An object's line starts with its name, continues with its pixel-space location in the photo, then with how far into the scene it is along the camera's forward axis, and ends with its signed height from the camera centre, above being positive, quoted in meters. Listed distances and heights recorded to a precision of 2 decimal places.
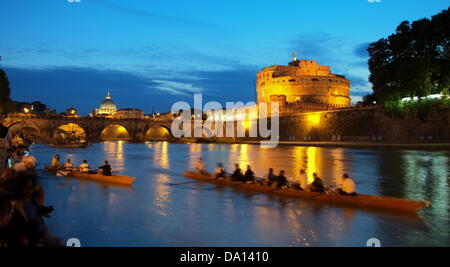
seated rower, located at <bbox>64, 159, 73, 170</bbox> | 21.49 -1.71
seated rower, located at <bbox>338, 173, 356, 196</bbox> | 12.98 -1.82
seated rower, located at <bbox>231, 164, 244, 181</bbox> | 17.10 -1.83
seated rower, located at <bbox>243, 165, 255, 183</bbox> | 16.66 -1.84
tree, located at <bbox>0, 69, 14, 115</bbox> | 44.22 +5.57
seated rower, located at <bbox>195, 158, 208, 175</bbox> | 20.26 -1.75
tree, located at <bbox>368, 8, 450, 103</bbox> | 37.47 +8.90
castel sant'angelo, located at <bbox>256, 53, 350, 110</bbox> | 96.12 +14.16
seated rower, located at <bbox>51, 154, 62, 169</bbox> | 22.41 -1.65
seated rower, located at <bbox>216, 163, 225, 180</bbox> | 18.32 -1.82
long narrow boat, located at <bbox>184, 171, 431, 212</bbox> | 11.76 -2.25
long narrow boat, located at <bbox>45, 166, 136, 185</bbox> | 18.36 -2.12
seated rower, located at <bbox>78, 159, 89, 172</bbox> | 20.31 -1.68
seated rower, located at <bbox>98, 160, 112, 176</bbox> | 18.61 -1.68
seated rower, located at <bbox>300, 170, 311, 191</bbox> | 14.35 -1.82
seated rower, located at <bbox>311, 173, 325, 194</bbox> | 13.80 -1.88
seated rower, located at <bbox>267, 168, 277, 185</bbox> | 15.57 -1.78
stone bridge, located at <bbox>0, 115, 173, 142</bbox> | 73.57 +3.35
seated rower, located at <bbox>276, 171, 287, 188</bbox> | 15.07 -1.83
